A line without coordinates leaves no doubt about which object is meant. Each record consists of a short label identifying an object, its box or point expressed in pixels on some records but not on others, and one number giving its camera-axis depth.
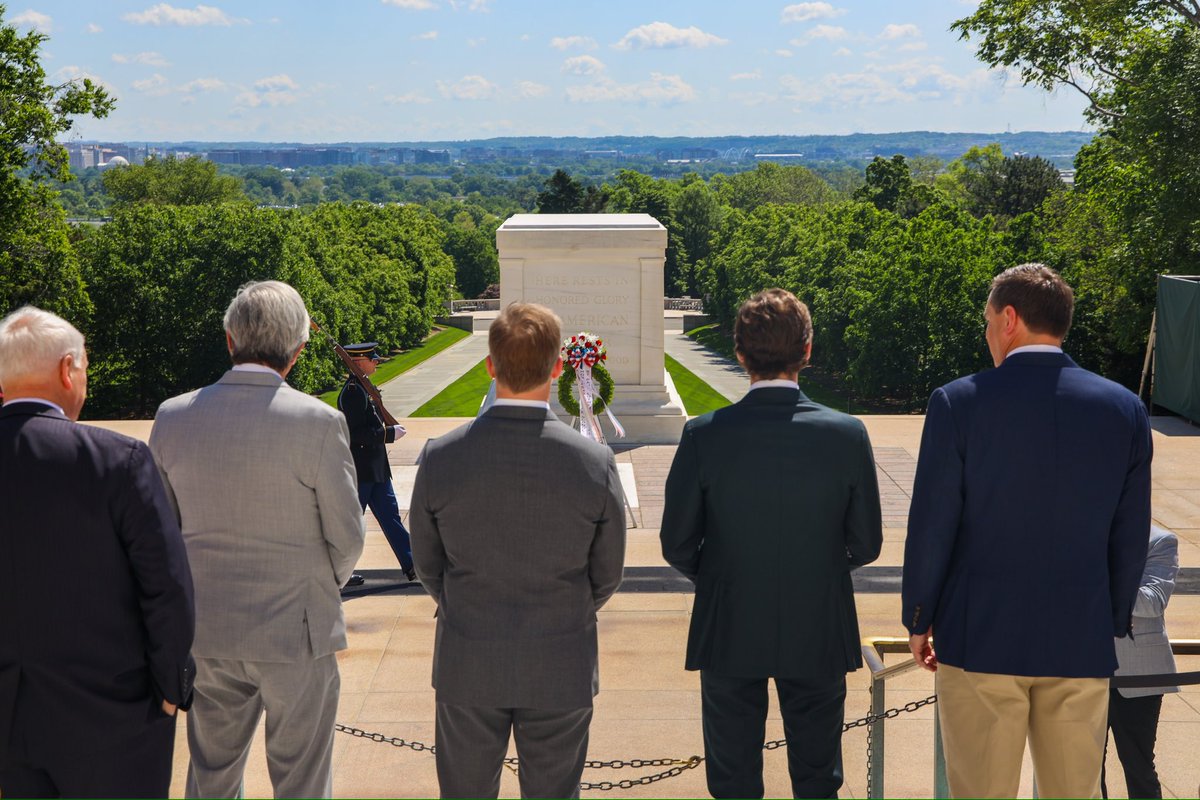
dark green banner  14.90
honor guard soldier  8.28
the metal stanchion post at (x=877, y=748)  4.82
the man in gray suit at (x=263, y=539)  4.04
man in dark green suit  3.93
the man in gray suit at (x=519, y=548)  3.66
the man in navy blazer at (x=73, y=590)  3.40
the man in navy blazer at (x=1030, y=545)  3.77
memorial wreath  11.46
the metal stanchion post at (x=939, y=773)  4.29
